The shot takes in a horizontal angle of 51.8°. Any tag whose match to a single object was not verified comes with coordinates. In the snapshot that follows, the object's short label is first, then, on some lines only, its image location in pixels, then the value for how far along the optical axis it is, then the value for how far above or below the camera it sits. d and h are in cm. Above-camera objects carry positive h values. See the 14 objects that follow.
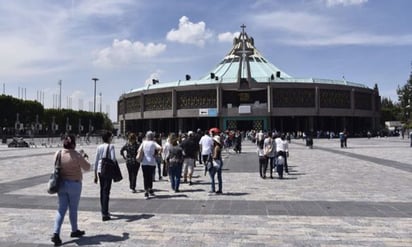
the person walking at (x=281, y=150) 1542 -60
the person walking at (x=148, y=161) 1099 -69
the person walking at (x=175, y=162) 1219 -79
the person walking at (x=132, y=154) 1162 -53
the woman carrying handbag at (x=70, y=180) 680 -73
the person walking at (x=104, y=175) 834 -78
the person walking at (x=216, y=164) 1162 -82
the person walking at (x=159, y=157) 1496 -81
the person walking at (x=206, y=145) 1324 -34
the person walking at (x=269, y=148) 1506 -49
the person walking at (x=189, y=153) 1367 -60
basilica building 7569 +587
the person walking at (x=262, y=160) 1511 -93
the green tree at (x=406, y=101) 7900 +622
